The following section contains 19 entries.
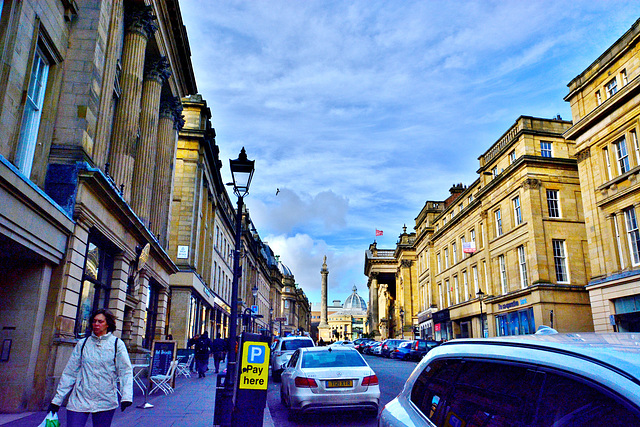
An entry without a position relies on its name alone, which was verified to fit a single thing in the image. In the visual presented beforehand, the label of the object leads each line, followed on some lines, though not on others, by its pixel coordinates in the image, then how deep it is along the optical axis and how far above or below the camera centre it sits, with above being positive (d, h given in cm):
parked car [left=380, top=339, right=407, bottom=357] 4152 +31
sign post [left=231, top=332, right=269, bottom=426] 785 -55
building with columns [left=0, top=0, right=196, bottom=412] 1083 +415
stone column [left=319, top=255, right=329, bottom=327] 14950 +1629
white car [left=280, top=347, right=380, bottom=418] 1014 -79
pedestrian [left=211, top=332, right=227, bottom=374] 2477 +4
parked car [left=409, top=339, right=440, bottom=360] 3619 +21
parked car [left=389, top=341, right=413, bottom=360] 3828 -9
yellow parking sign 791 -30
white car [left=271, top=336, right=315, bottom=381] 2061 -7
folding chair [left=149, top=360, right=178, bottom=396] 1424 -91
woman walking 551 -34
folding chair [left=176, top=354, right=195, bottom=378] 1977 -78
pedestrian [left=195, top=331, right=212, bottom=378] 2164 -27
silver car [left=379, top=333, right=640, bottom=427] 209 -16
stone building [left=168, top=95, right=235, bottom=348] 3083 +814
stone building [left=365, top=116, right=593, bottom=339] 3284 +802
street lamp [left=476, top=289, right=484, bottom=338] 4038 +238
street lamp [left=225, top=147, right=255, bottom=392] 980 +334
